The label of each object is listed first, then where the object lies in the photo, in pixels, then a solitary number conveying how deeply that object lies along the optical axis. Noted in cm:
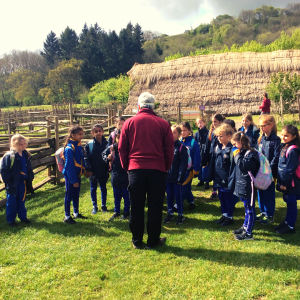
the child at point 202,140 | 648
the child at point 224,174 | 429
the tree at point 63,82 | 4984
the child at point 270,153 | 427
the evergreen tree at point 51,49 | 6431
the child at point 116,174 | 465
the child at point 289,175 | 377
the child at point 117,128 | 480
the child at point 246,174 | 362
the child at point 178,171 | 437
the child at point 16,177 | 435
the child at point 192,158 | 483
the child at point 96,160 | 501
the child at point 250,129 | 554
